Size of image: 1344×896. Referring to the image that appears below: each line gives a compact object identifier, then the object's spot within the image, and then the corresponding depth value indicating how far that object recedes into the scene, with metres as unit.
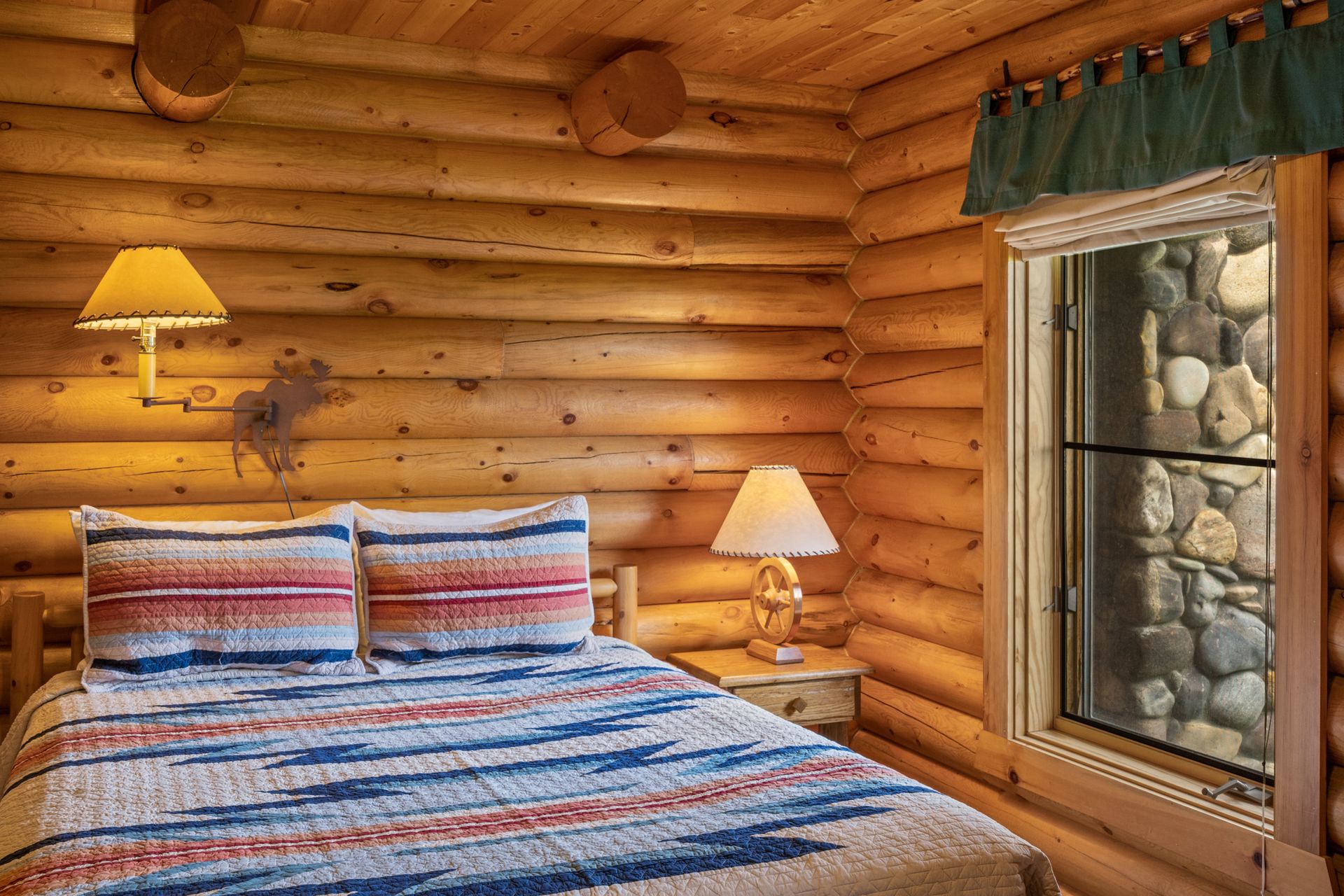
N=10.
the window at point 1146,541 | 2.53
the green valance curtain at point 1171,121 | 2.48
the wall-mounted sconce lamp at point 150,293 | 2.98
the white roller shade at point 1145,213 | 2.66
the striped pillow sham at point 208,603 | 2.89
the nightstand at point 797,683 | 3.70
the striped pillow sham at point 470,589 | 3.17
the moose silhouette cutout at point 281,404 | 3.47
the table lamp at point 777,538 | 3.72
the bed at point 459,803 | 1.81
